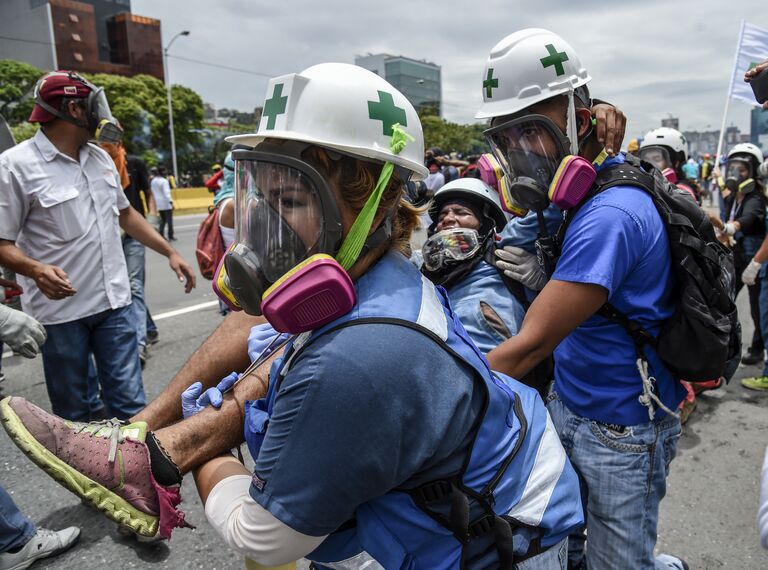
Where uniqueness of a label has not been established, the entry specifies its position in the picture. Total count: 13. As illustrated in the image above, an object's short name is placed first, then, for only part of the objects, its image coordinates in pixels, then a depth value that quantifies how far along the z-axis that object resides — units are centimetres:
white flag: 750
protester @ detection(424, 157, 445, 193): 1032
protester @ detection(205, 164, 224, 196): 751
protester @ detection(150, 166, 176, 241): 1406
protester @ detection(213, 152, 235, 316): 411
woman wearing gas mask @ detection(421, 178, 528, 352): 218
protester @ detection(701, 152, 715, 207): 2017
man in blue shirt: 159
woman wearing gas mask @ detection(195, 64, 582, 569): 96
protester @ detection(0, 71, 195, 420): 288
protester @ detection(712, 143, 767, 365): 533
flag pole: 765
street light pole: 3165
